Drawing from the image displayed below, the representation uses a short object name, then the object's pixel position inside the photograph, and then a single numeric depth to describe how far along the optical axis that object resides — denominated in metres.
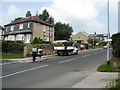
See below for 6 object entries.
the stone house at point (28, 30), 31.39
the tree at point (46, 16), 51.36
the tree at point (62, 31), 46.65
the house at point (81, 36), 56.21
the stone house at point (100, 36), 70.20
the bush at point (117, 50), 8.56
